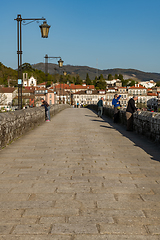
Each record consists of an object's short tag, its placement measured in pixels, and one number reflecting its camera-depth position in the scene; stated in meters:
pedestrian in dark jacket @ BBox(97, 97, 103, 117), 21.94
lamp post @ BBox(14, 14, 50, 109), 12.42
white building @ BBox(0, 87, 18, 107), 119.72
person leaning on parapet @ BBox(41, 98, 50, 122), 16.47
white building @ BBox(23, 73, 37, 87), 190.38
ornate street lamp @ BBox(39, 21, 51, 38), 13.41
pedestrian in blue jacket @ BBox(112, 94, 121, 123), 16.55
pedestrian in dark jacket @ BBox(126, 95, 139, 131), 12.41
